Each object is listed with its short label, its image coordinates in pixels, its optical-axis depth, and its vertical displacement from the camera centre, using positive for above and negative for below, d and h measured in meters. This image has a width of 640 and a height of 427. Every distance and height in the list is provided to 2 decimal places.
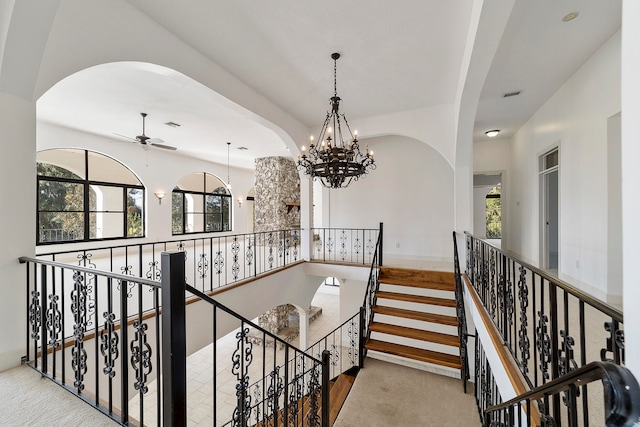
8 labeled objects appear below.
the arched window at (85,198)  6.09 +0.43
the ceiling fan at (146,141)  4.82 +1.38
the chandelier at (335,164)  3.28 +0.62
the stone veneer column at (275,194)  8.73 +0.65
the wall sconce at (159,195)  8.13 +0.58
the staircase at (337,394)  3.65 -2.75
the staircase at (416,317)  4.36 -2.02
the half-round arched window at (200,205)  9.15 +0.34
